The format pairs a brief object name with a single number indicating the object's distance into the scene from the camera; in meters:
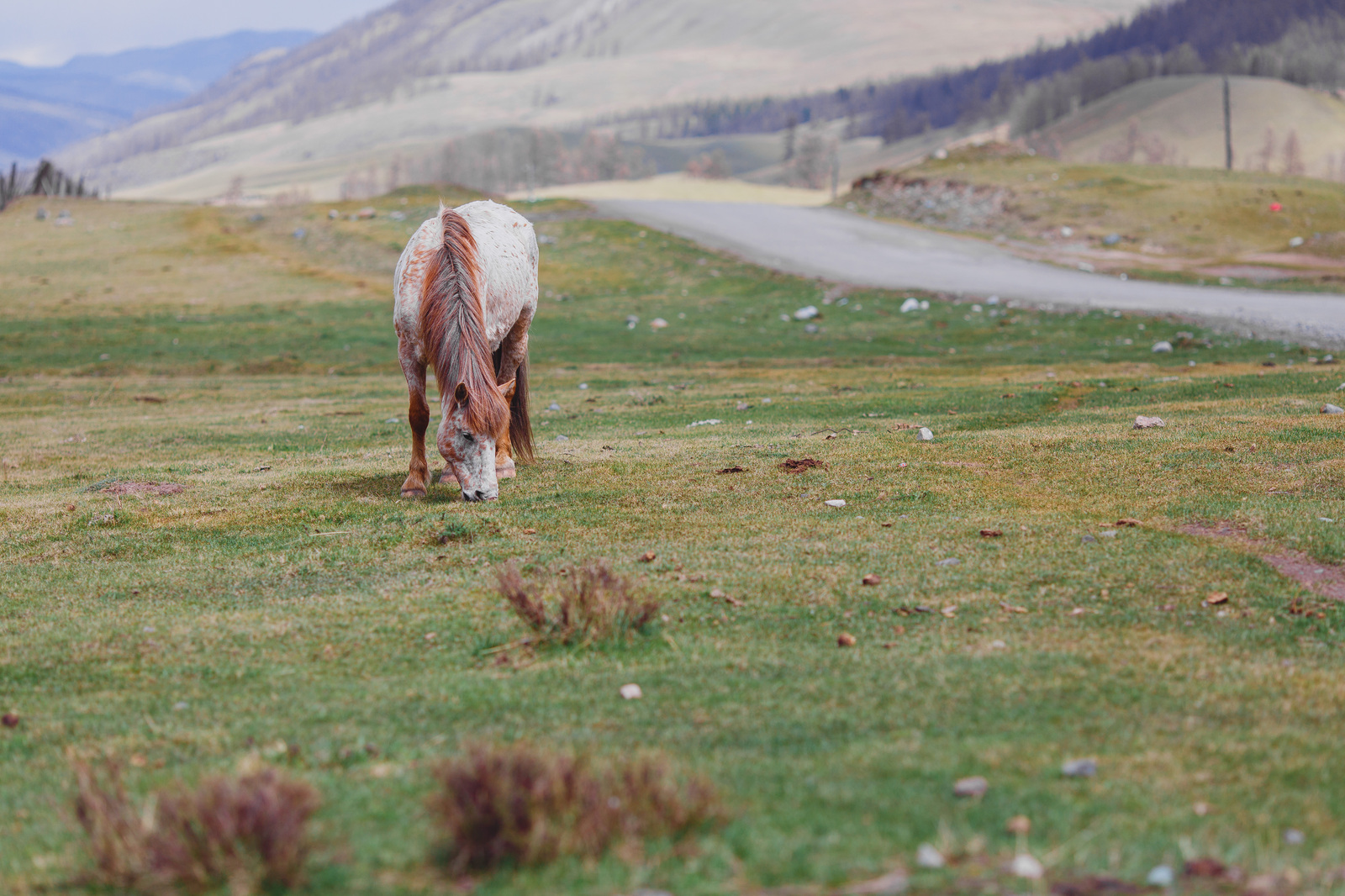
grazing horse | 22.81
